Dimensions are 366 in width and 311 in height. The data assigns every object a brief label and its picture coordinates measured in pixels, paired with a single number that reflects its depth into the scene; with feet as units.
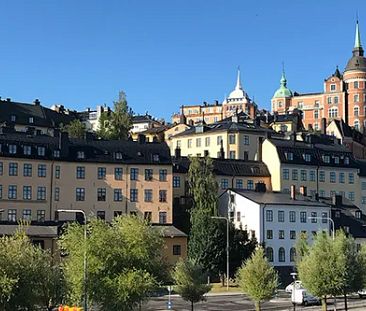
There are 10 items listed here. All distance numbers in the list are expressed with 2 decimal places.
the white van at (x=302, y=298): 226.79
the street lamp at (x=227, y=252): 290.35
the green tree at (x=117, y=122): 444.14
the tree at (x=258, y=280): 190.60
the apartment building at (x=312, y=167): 371.97
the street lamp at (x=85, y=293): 148.89
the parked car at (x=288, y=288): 279.34
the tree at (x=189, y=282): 193.26
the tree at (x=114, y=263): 152.46
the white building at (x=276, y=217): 320.70
